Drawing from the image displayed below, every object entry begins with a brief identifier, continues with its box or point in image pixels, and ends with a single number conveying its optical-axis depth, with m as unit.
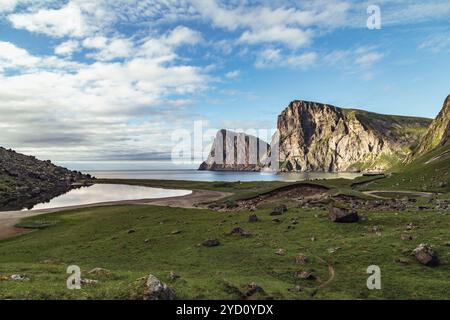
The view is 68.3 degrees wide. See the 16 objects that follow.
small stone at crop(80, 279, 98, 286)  18.38
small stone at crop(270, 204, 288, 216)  45.47
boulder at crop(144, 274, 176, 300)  15.51
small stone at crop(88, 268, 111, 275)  21.27
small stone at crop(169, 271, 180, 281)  19.80
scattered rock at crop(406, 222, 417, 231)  30.90
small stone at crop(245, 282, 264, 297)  17.92
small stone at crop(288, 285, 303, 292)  19.33
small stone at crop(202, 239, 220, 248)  31.97
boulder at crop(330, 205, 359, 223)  35.16
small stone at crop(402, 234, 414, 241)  27.42
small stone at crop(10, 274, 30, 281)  19.55
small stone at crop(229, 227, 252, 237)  34.74
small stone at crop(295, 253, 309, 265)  24.80
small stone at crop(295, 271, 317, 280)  21.86
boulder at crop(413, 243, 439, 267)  22.67
